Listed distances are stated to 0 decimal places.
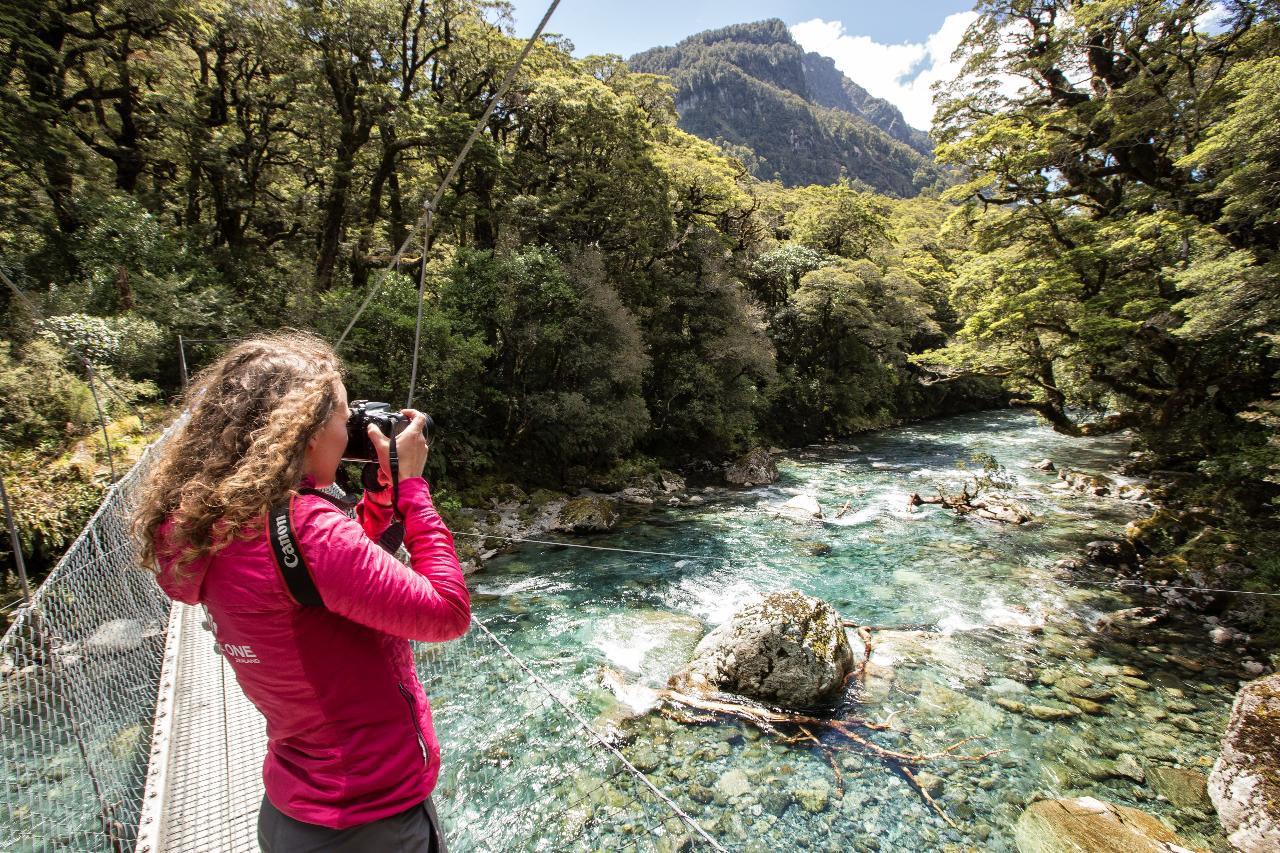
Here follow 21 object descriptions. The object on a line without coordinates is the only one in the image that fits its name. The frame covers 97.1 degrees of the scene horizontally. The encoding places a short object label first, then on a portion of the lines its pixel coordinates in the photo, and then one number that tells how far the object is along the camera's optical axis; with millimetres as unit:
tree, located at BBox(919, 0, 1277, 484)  7938
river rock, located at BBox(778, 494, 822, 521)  12452
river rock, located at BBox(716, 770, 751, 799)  4727
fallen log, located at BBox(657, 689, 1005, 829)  5035
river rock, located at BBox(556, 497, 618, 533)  11875
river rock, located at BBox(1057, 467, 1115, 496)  13062
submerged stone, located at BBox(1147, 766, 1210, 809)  4562
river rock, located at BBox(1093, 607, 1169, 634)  7211
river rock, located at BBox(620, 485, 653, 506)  14281
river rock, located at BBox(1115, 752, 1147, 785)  4859
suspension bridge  2881
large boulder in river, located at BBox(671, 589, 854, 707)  5758
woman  1120
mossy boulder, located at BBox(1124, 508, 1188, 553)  9070
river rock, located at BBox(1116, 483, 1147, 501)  12297
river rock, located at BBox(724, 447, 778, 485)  16188
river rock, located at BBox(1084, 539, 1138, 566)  8969
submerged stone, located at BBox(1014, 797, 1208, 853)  4016
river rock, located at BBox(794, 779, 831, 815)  4586
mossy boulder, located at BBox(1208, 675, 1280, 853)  4109
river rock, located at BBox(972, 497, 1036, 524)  11492
